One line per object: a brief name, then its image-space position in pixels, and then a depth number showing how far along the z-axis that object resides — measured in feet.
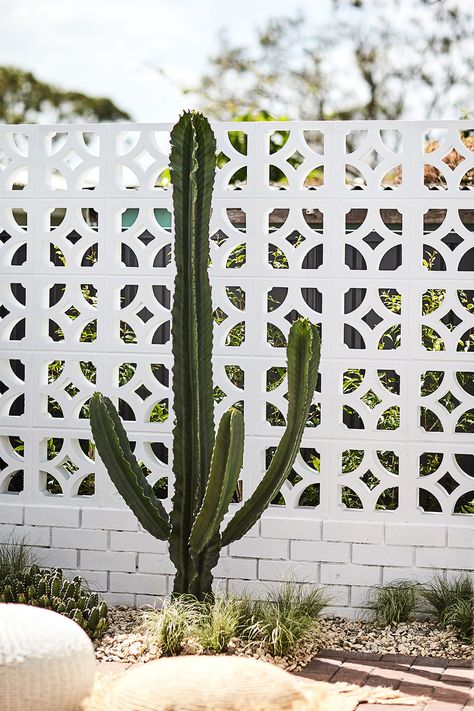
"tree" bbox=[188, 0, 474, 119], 52.75
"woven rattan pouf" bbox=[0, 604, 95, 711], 11.20
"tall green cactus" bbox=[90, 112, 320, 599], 15.08
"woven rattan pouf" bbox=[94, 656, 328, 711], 10.50
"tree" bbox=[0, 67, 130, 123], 76.33
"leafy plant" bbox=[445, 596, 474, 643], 15.72
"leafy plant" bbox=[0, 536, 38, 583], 17.21
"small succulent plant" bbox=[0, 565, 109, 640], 15.71
